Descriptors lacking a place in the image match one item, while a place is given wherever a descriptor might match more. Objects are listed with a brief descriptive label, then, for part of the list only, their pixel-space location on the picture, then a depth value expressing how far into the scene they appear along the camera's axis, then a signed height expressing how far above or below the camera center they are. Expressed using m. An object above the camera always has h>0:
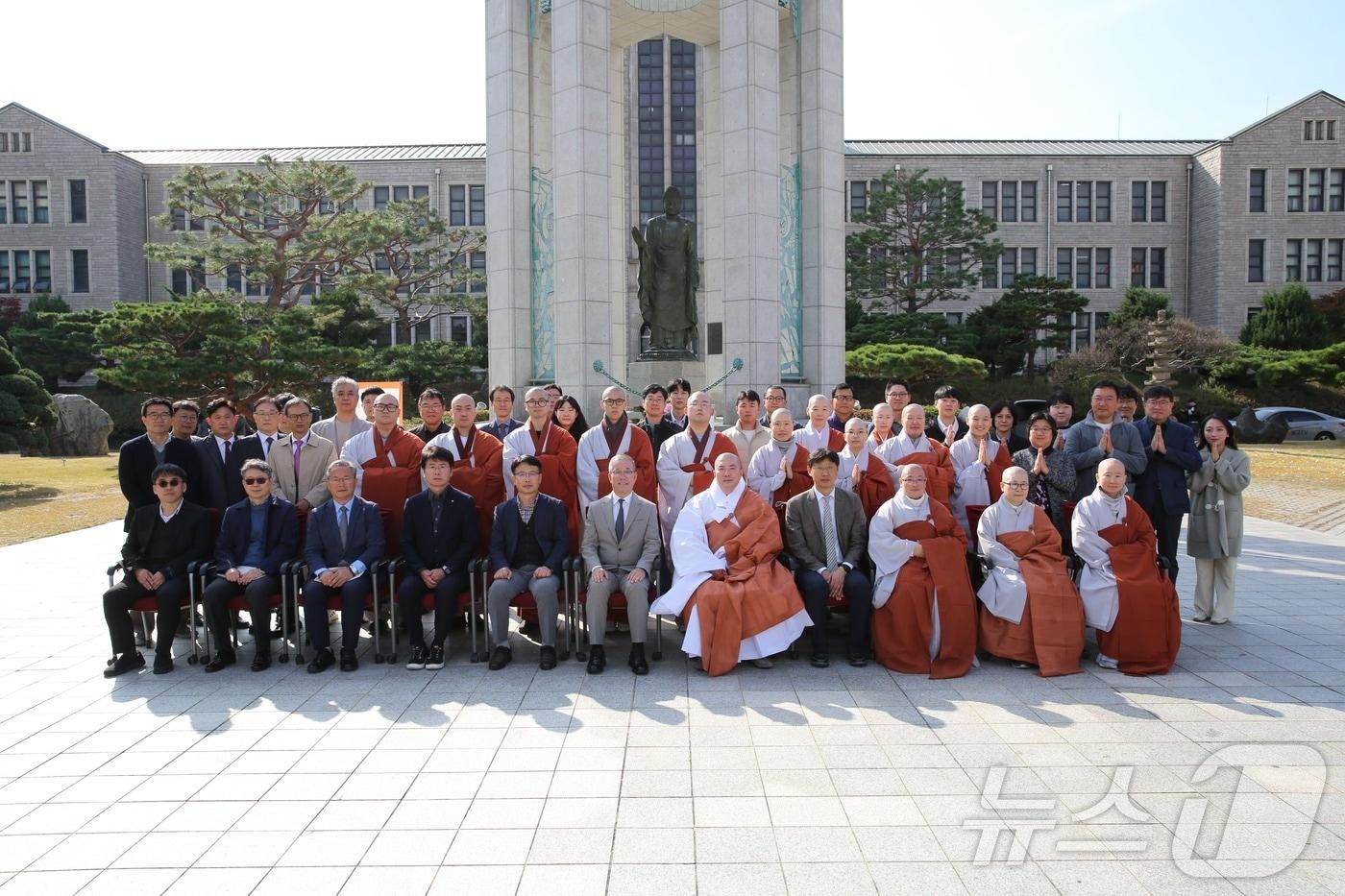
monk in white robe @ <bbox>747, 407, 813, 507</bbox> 7.71 -0.69
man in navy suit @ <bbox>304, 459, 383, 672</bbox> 6.69 -1.28
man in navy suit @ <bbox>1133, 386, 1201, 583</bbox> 7.72 -0.72
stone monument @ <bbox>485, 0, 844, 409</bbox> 13.19 +2.82
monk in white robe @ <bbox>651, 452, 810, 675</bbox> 6.54 -1.43
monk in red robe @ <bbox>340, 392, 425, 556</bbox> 7.61 -0.62
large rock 29.62 -1.21
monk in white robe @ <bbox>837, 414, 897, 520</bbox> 7.40 -0.72
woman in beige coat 7.84 -1.16
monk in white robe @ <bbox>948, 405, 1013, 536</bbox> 7.54 -0.72
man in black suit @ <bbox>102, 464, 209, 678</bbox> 6.72 -1.28
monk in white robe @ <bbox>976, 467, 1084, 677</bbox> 6.48 -1.51
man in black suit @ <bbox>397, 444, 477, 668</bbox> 6.82 -1.15
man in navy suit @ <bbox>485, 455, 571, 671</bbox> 6.94 -1.10
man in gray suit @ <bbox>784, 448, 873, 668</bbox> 6.77 -1.22
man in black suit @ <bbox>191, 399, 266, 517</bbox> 7.61 -0.56
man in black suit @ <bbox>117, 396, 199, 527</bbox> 7.25 -0.52
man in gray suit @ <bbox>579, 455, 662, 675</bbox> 6.97 -1.10
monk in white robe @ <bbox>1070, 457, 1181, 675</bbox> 6.46 -1.46
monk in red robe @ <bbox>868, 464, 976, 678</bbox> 6.50 -1.48
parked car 29.53 -1.34
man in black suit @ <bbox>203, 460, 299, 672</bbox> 6.70 -1.26
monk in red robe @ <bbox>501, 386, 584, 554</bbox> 7.93 -0.53
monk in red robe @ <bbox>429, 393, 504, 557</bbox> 7.75 -0.61
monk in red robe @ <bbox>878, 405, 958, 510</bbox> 7.43 -0.57
